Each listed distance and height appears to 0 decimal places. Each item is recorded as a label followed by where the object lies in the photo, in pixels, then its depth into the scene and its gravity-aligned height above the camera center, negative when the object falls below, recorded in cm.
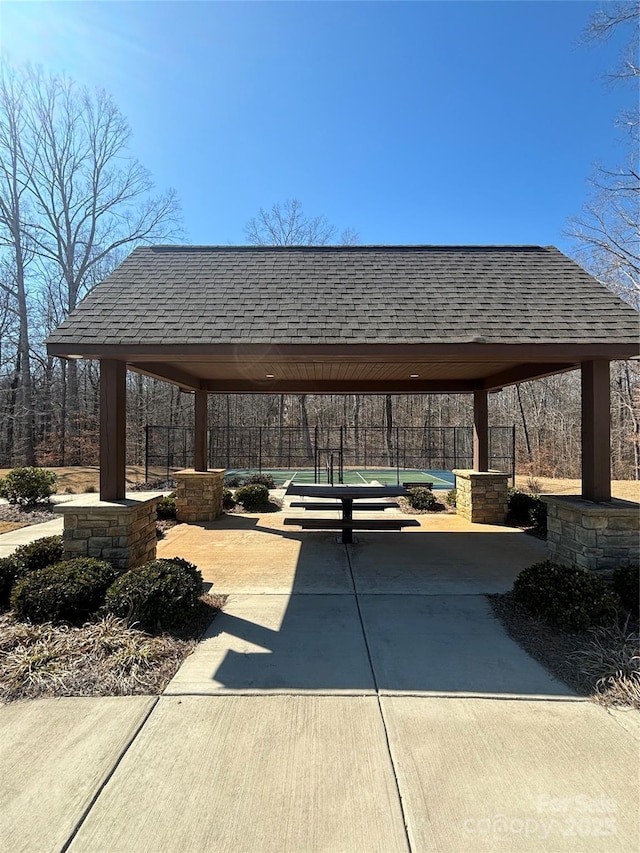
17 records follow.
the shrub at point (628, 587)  415 -155
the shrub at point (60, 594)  382 -149
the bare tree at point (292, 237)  2481 +1150
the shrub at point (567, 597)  377 -155
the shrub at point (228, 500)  989 -161
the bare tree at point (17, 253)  1931 +864
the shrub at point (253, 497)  980 -152
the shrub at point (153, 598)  380 -152
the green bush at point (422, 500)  1004 -164
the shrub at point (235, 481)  1341 -162
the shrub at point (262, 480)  1244 -145
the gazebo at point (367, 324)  490 +132
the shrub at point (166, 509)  866 -158
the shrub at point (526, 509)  802 -154
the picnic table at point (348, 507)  663 -128
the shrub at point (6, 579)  431 -151
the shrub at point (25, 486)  991 -128
